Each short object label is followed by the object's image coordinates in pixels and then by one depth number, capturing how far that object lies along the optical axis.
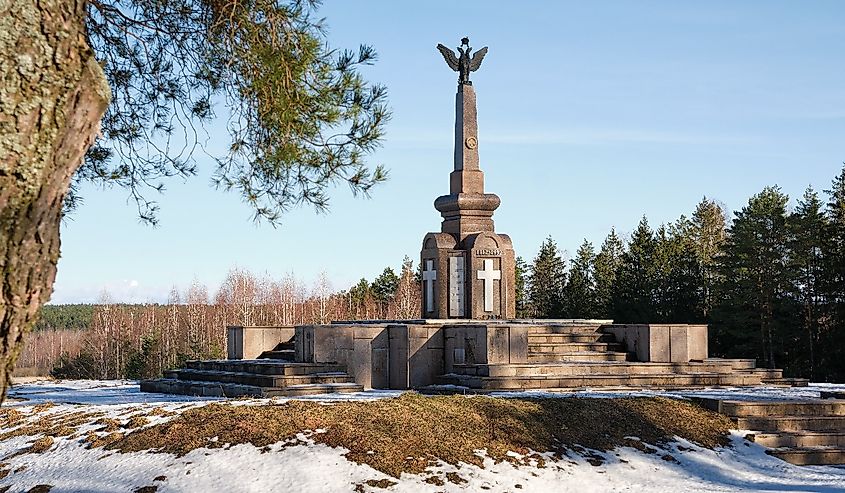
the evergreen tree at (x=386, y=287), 65.81
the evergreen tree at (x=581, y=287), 45.03
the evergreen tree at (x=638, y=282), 41.41
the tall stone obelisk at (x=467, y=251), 21.42
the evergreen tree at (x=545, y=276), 54.16
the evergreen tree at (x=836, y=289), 32.44
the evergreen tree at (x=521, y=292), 56.21
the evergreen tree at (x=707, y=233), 45.19
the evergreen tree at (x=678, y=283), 40.91
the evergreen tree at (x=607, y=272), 44.09
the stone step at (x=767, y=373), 18.75
